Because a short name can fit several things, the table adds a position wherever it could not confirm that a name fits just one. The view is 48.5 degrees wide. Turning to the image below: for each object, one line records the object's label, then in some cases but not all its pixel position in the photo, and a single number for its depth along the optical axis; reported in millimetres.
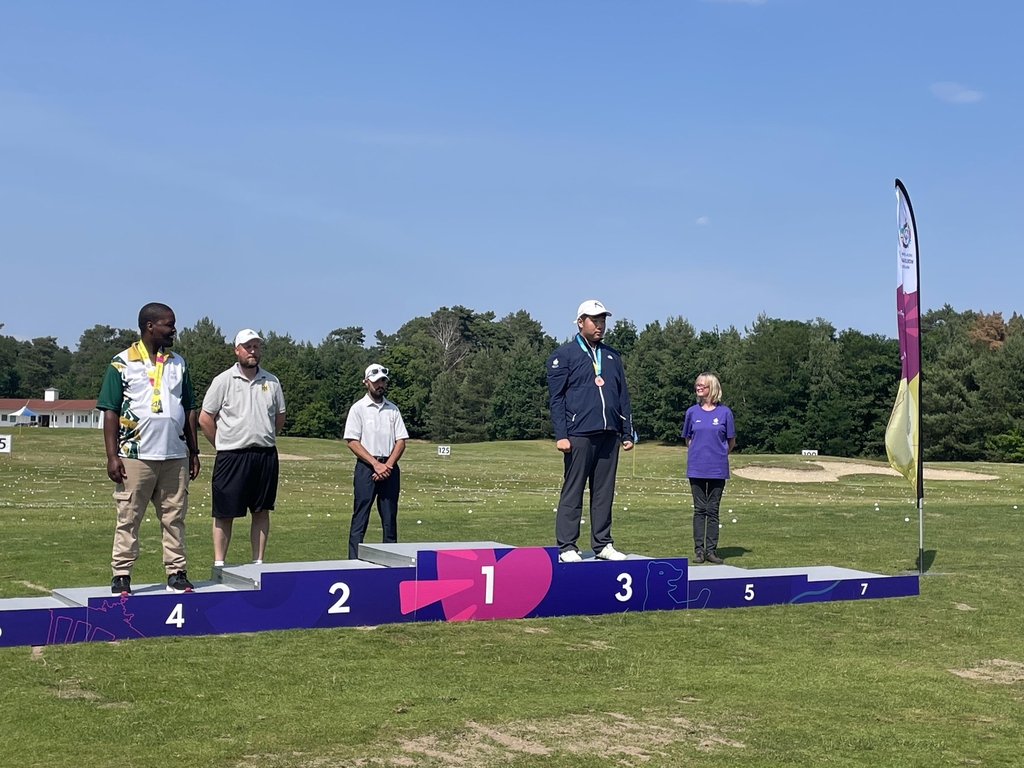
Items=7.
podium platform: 6734
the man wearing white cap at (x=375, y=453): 10023
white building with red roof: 104750
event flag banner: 10891
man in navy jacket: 8828
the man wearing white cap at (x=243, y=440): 8484
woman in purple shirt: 11367
